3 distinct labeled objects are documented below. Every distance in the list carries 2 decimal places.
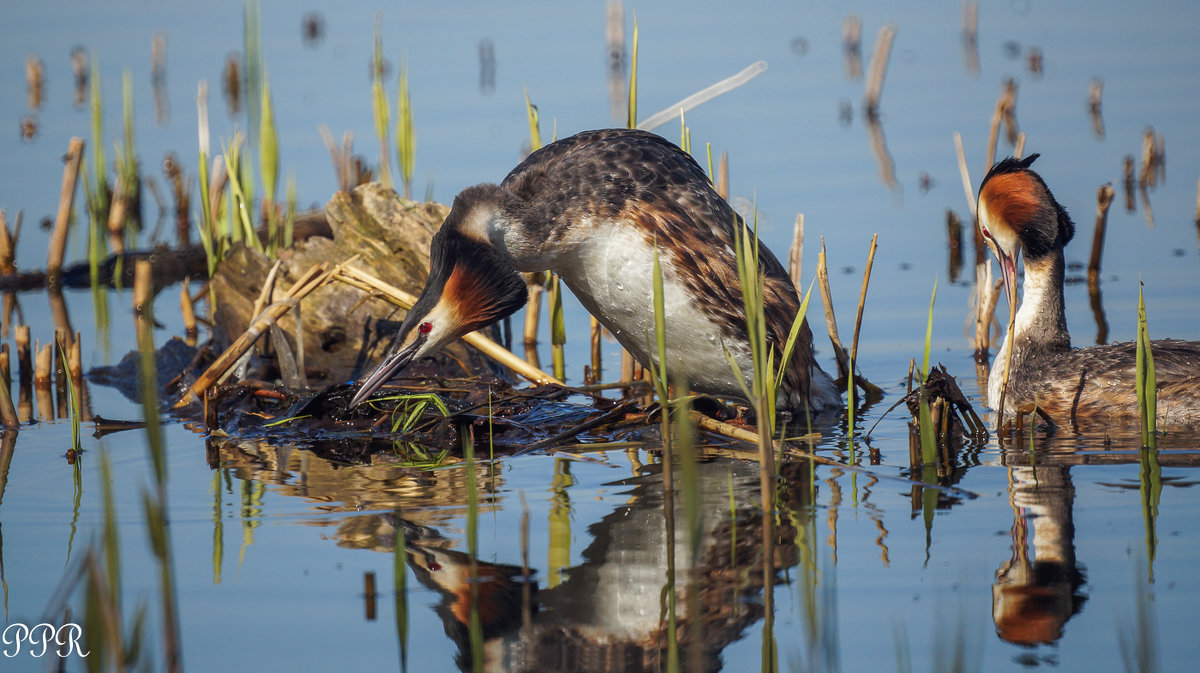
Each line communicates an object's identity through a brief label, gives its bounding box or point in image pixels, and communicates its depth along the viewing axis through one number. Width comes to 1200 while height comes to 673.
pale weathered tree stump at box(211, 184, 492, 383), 15.42
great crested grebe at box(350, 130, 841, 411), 11.73
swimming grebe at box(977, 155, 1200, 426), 11.84
